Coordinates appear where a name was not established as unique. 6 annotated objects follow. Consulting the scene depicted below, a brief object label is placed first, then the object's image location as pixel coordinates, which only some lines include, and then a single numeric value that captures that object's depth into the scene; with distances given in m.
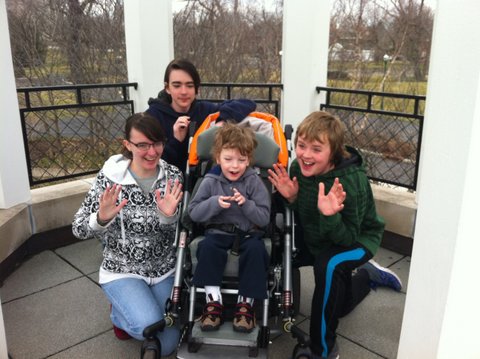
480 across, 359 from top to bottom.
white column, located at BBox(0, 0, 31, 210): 3.37
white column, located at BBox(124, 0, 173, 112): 4.12
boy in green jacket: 2.29
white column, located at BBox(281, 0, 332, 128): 4.22
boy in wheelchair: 2.26
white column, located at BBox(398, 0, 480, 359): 1.41
